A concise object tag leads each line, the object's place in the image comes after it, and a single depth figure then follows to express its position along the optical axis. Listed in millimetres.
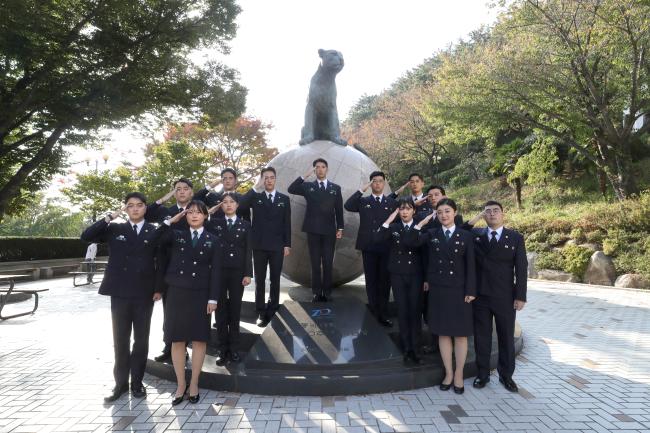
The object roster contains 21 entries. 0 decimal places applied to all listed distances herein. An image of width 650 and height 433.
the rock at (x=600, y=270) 12094
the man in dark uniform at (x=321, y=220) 5348
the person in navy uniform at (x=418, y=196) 5132
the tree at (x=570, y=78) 12383
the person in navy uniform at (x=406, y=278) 4480
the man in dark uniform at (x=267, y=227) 5117
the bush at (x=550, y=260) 13469
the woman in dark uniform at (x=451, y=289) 4102
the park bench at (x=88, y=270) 13990
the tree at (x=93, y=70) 10016
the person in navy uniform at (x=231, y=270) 4441
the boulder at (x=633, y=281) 11227
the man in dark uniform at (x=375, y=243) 5195
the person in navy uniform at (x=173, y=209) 4508
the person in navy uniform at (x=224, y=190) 5094
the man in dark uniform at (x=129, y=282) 3977
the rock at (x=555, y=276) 12961
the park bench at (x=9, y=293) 8172
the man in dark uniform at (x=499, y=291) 4176
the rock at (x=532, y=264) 14120
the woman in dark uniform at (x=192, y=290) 3766
